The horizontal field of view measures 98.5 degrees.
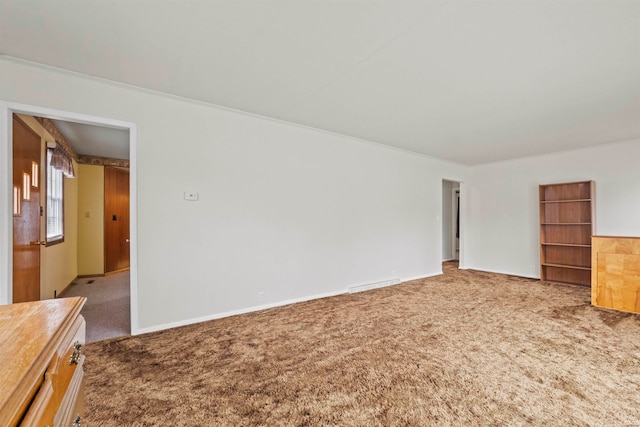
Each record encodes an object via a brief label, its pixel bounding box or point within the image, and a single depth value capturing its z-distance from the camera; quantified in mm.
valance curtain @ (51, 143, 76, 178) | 3870
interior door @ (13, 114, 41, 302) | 2629
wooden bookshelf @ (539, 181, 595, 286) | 4973
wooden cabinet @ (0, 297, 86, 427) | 605
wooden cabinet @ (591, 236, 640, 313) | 3486
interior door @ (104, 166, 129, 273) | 6137
